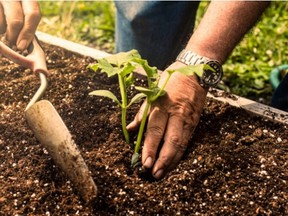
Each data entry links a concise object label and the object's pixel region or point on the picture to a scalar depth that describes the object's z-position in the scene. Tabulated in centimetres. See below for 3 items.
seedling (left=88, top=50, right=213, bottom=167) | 130
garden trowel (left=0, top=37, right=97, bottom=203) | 126
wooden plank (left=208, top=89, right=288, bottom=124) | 160
